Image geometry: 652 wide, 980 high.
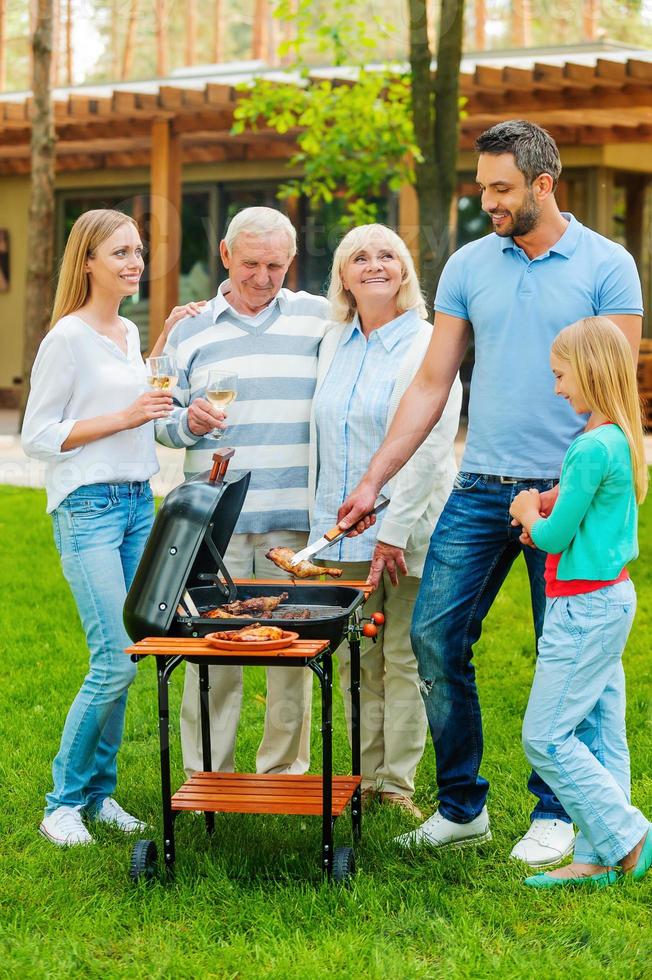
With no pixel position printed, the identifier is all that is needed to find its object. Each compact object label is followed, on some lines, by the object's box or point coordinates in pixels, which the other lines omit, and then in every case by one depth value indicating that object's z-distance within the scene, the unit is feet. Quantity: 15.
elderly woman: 13.19
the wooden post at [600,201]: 45.88
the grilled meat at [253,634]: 10.48
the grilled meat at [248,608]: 11.49
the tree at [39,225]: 39.68
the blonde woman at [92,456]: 12.37
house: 39.47
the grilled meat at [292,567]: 12.00
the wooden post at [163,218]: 44.39
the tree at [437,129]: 26.61
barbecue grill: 10.88
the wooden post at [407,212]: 42.04
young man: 11.46
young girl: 10.84
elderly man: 13.33
